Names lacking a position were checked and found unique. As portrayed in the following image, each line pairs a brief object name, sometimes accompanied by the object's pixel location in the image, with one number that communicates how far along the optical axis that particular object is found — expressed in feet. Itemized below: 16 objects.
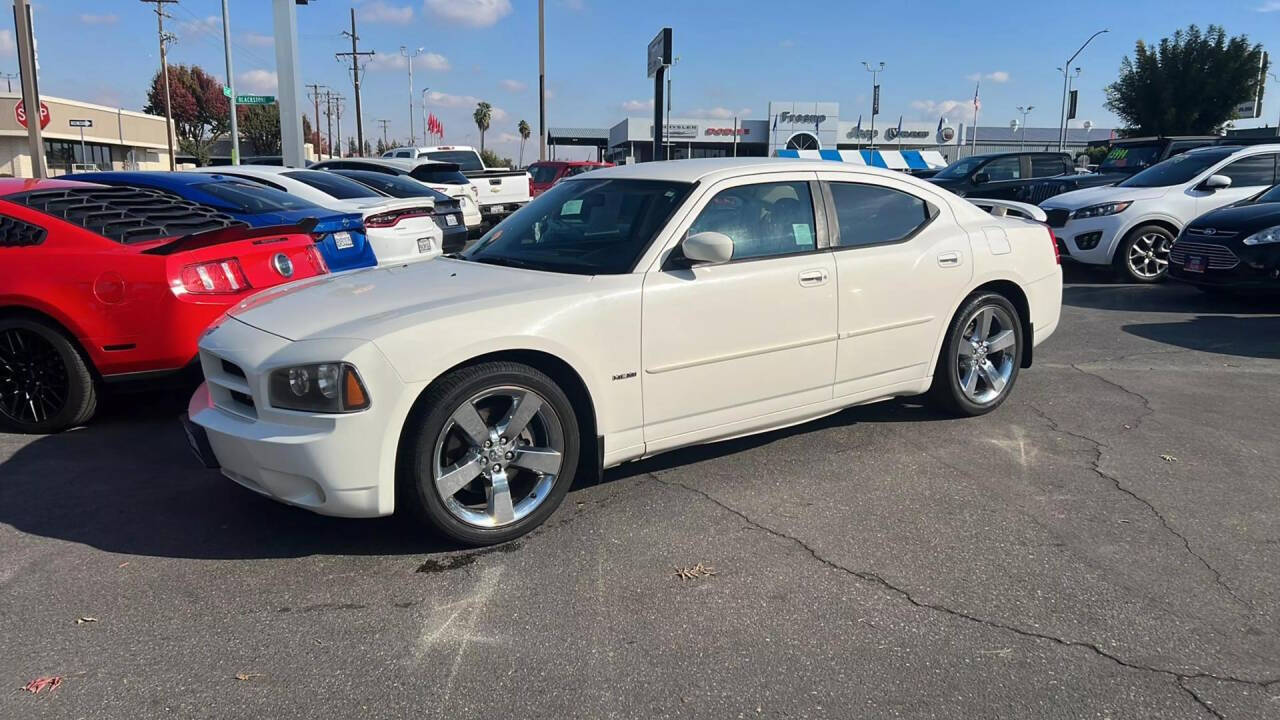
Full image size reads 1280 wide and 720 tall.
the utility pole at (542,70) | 102.12
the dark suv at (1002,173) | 52.95
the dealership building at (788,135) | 186.80
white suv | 35.96
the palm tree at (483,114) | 336.29
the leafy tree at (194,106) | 234.58
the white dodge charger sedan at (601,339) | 11.29
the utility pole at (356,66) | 181.06
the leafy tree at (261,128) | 240.94
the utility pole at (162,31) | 178.60
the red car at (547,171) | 74.02
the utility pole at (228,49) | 105.19
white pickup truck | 54.65
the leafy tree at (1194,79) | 131.64
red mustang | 16.78
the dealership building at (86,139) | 163.53
